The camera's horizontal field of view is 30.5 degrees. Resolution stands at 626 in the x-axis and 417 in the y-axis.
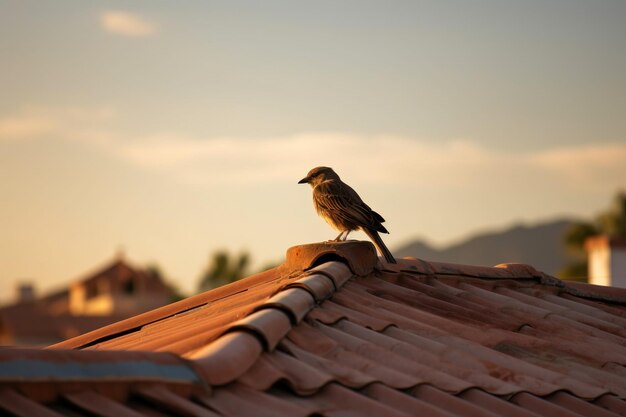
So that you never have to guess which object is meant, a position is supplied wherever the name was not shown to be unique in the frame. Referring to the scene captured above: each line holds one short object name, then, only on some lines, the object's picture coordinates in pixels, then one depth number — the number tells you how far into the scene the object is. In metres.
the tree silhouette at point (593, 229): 56.44
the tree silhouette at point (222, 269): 69.75
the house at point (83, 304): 50.94
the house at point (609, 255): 20.41
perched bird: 8.29
